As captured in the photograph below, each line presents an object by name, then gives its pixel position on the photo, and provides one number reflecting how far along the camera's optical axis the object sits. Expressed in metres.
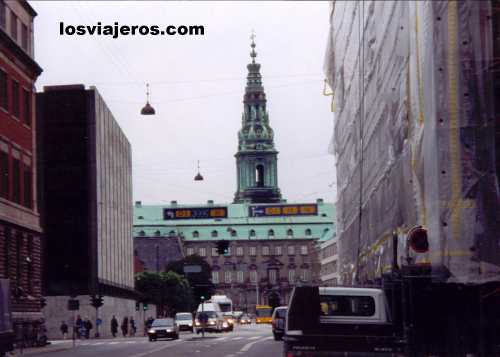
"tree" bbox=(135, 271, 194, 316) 125.88
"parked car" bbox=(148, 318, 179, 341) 62.69
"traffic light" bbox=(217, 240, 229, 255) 57.98
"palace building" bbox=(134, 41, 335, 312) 184.12
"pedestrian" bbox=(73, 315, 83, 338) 77.69
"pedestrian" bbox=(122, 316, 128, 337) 87.94
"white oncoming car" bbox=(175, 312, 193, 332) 87.88
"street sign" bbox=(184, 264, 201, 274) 66.24
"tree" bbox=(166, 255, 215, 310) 177.50
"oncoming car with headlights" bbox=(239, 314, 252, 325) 157.12
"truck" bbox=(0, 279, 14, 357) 31.73
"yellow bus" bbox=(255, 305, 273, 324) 148.60
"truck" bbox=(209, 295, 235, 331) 131.66
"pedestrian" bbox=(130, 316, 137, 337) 94.55
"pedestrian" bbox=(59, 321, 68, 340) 78.52
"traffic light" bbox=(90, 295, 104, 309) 69.56
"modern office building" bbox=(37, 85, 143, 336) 86.38
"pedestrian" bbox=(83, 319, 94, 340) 77.81
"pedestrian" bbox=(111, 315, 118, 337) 85.38
